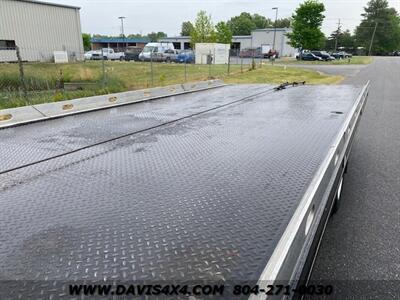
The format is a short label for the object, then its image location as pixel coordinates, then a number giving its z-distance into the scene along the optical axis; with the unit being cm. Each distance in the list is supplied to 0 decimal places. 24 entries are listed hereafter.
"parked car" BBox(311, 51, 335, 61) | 4774
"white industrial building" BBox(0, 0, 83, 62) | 2556
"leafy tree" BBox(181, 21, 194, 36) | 11446
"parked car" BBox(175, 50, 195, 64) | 3566
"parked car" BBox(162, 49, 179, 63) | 3525
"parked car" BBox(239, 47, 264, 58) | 5520
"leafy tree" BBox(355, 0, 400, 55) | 9444
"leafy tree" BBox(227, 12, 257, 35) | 11356
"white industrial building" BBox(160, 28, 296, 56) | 6400
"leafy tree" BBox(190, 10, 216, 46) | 4775
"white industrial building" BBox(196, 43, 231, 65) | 3559
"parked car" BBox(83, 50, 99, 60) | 3902
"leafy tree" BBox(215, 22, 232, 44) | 5559
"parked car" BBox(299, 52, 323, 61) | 4633
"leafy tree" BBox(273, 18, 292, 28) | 12050
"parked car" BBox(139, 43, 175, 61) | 3472
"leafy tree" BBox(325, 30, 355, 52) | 9892
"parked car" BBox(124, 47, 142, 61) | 3671
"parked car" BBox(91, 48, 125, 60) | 3980
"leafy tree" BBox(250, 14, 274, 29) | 12581
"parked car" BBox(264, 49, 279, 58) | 5104
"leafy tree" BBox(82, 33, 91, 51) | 7512
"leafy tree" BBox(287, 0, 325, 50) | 4197
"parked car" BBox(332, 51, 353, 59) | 6025
